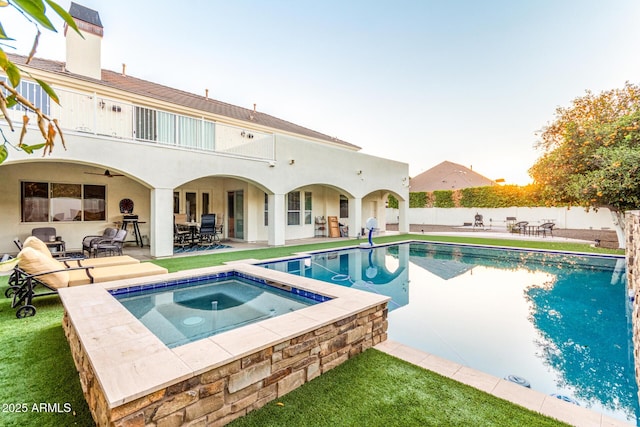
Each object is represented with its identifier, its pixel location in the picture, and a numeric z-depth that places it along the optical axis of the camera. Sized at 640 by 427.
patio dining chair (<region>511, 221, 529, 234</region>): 19.00
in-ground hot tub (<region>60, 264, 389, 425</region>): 2.42
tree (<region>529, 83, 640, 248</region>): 11.56
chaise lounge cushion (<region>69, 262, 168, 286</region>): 5.46
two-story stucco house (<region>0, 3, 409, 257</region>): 9.29
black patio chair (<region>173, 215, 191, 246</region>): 12.72
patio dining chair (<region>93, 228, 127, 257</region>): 9.14
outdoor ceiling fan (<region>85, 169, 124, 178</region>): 11.57
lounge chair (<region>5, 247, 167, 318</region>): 5.01
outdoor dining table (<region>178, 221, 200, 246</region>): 12.97
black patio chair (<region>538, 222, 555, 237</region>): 17.56
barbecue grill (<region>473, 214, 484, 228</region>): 23.18
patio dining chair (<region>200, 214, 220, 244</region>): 12.64
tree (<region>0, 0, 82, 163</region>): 0.66
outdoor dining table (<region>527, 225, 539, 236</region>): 19.48
